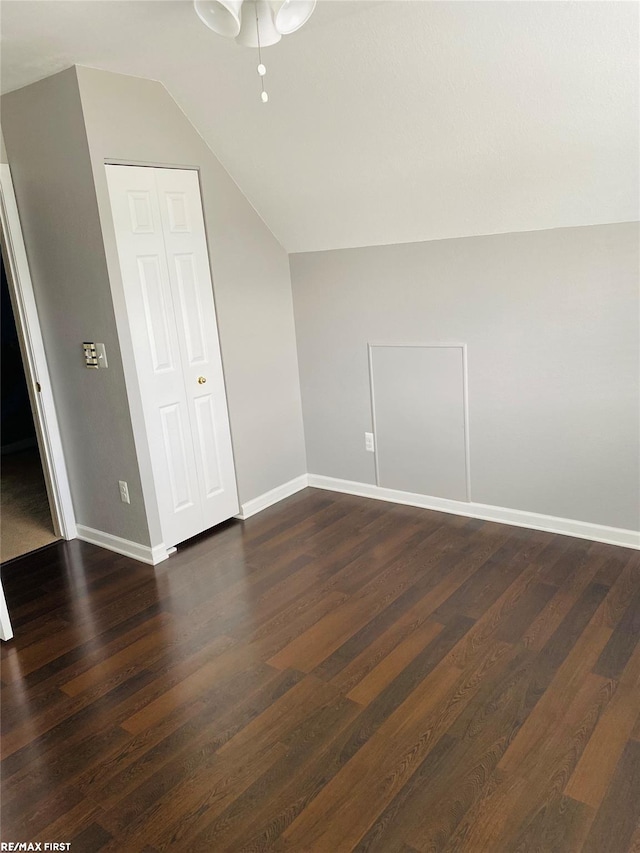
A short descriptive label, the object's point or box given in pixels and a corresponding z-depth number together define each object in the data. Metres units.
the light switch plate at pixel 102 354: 3.21
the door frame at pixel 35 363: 3.30
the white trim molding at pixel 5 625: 2.71
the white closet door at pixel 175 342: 3.16
